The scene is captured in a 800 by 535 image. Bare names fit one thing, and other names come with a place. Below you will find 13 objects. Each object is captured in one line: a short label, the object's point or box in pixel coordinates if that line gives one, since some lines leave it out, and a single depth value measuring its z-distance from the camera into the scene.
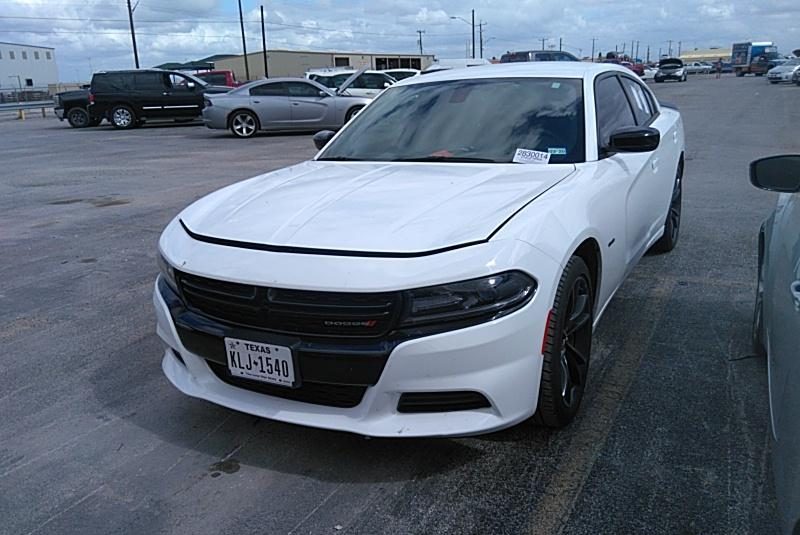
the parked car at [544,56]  25.19
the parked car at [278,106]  17.50
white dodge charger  2.41
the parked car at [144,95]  20.91
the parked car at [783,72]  39.66
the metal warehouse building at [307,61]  76.56
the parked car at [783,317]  1.62
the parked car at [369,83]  20.33
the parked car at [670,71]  48.38
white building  88.44
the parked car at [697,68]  77.00
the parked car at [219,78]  34.69
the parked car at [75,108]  22.11
